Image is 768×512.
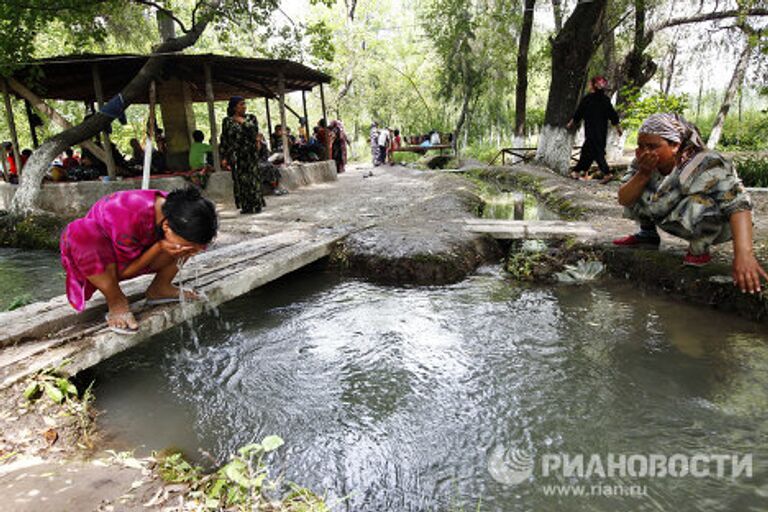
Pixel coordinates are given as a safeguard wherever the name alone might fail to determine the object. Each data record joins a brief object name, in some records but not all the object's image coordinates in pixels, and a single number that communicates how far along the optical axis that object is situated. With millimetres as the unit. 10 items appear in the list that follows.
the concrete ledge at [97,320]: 2590
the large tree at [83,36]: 7940
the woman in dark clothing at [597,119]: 8750
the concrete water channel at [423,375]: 2215
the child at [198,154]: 9531
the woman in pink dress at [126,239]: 2547
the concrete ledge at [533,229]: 5121
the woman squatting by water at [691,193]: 2943
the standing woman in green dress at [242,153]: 7120
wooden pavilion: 8977
